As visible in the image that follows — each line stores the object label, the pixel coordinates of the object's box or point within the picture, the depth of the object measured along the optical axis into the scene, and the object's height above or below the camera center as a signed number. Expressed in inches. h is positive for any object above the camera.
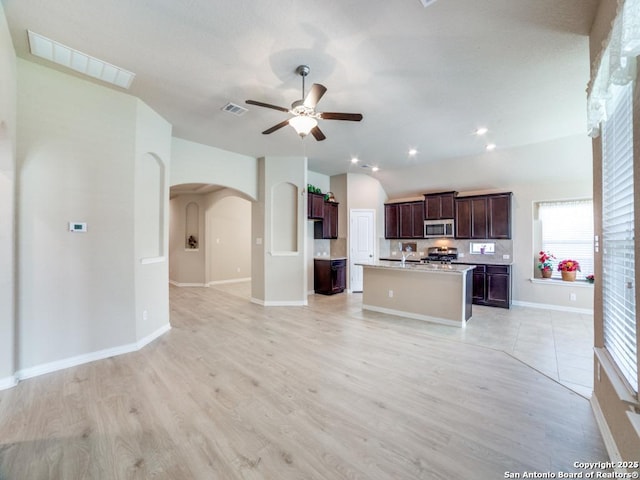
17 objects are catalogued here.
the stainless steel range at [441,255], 258.6 -14.0
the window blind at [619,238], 61.2 +0.6
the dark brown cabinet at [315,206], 254.0 +33.1
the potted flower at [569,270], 213.0 -23.3
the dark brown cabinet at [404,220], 275.9 +21.7
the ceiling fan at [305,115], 103.2 +49.9
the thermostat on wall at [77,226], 118.0 +6.0
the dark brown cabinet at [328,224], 274.8 +16.7
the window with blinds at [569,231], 213.9 +7.4
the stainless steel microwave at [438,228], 257.6 +11.6
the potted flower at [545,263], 223.8 -19.1
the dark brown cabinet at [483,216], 228.7 +21.0
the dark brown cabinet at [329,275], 268.4 -35.5
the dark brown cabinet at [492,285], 222.5 -37.7
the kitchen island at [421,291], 172.6 -35.1
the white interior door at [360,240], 285.3 +0.3
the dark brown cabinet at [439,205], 253.6 +33.4
